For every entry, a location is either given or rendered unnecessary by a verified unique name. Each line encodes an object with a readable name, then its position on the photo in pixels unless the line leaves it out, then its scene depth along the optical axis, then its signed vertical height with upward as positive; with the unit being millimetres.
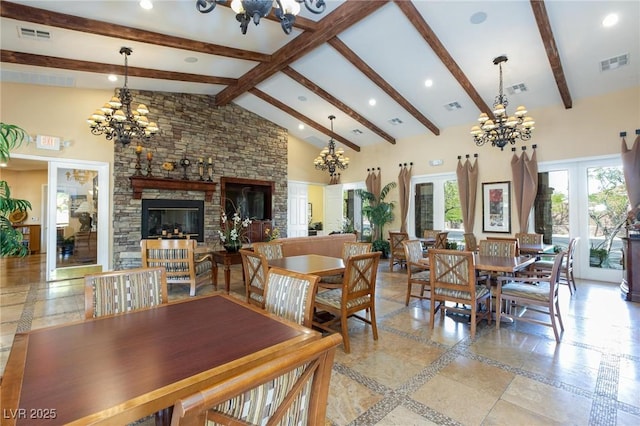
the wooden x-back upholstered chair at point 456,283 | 3203 -726
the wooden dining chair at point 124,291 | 1761 -458
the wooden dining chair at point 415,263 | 3936 -599
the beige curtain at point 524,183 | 6266 +699
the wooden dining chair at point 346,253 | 3820 -492
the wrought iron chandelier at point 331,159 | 7262 +1401
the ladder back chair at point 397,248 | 6750 -701
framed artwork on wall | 6719 +220
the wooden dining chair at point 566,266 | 4610 -806
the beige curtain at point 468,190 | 7133 +640
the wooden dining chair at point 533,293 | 3094 -828
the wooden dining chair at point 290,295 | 1700 -469
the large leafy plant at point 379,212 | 8457 +131
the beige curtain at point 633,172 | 5172 +769
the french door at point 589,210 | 5613 +121
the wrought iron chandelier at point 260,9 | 2250 +1637
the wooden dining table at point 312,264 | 3039 -536
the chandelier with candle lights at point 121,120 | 4801 +1610
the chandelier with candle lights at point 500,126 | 4617 +1453
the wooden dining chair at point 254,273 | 3091 -614
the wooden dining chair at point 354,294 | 2863 -793
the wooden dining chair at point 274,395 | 678 -493
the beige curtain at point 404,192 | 8391 +694
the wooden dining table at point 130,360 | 874 -543
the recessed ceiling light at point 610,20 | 4039 +2669
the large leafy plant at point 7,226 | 2189 -72
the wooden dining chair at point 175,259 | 4430 -615
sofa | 5016 -496
